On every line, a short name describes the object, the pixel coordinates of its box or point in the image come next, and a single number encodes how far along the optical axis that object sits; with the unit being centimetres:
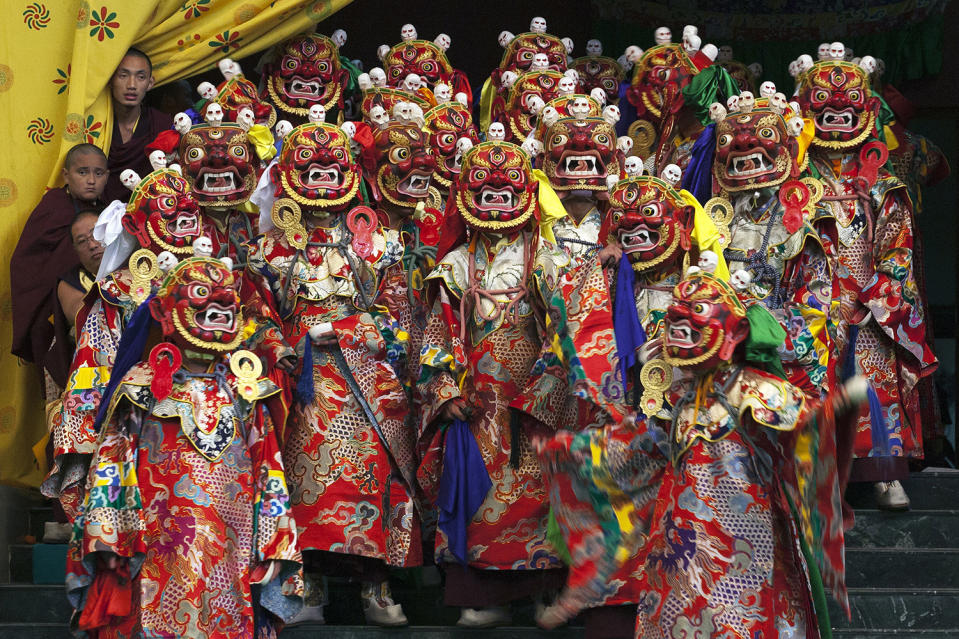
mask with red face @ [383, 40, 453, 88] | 1728
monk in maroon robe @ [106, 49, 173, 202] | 1627
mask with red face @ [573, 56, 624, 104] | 1780
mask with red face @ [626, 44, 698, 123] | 1683
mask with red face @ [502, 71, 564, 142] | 1667
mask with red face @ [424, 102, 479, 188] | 1559
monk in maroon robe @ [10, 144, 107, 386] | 1513
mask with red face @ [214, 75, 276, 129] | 1621
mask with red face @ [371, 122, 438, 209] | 1450
